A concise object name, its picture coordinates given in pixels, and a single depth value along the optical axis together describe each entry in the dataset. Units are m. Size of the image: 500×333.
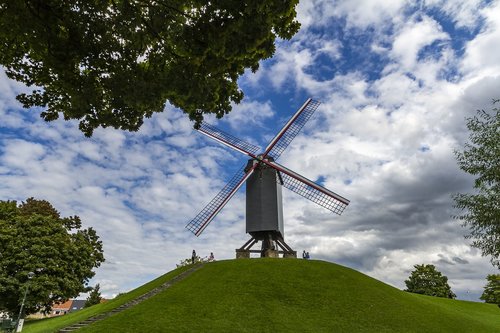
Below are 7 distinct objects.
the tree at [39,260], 38.88
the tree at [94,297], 68.72
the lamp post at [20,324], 29.87
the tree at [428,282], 66.38
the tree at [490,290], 49.28
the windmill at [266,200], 36.91
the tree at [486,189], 20.19
